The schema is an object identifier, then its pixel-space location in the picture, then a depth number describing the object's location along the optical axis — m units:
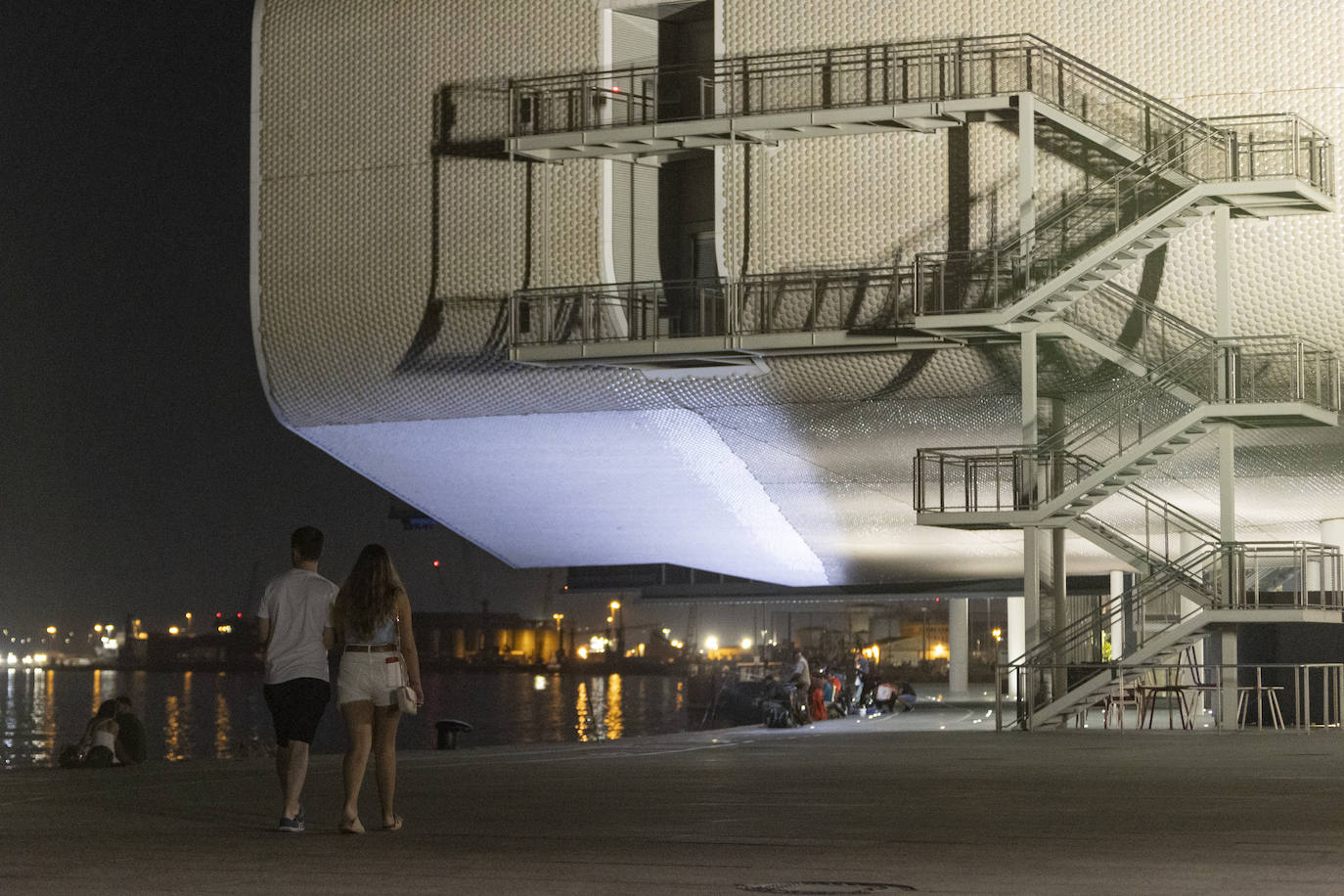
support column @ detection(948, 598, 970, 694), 56.81
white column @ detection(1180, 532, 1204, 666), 35.37
